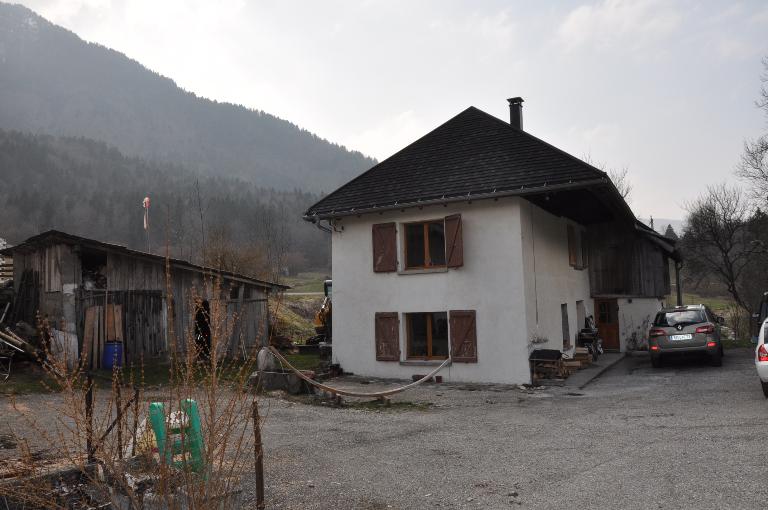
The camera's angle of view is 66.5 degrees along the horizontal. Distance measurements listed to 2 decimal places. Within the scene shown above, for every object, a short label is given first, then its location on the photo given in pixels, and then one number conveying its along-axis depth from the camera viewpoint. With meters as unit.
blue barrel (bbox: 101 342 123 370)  15.89
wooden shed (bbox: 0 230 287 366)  15.67
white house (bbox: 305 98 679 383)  14.09
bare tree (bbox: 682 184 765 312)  26.59
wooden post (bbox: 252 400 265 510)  4.63
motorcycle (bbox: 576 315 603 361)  18.72
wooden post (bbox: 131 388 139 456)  3.74
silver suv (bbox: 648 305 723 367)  15.08
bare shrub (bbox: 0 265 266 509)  3.57
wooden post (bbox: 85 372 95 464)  4.07
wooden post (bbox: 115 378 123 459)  4.79
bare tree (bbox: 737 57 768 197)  25.02
